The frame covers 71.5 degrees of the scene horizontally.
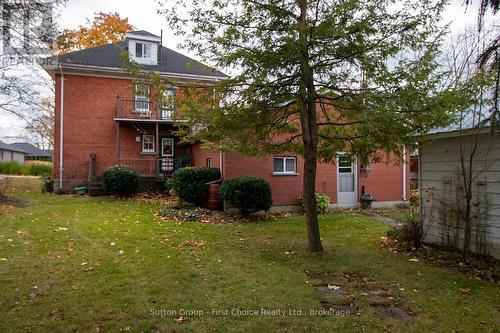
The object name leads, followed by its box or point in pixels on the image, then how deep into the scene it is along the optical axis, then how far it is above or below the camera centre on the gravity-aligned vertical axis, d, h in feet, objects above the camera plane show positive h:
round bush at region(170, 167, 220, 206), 41.11 -2.18
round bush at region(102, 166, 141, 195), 48.96 -2.24
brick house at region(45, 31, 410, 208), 48.98 +5.26
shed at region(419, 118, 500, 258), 21.39 -1.39
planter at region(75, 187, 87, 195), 54.54 -4.00
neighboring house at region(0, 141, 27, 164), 159.65 +5.81
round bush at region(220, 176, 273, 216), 36.58 -2.95
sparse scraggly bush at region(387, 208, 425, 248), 25.57 -5.00
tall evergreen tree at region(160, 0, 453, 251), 18.62 +5.41
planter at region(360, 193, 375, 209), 47.93 -4.71
